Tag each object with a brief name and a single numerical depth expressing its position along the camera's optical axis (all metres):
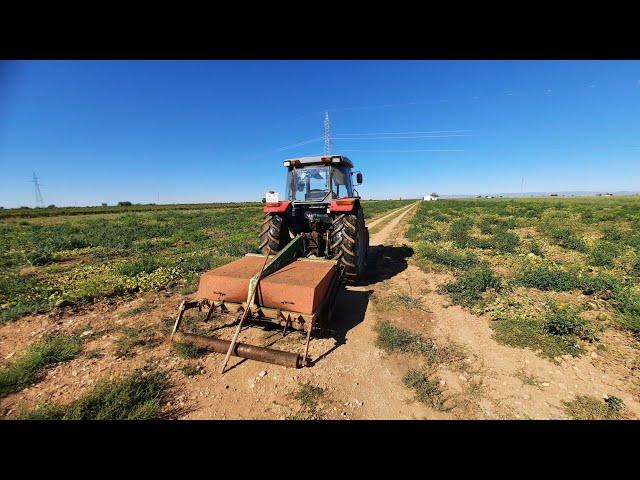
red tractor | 6.25
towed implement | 3.74
